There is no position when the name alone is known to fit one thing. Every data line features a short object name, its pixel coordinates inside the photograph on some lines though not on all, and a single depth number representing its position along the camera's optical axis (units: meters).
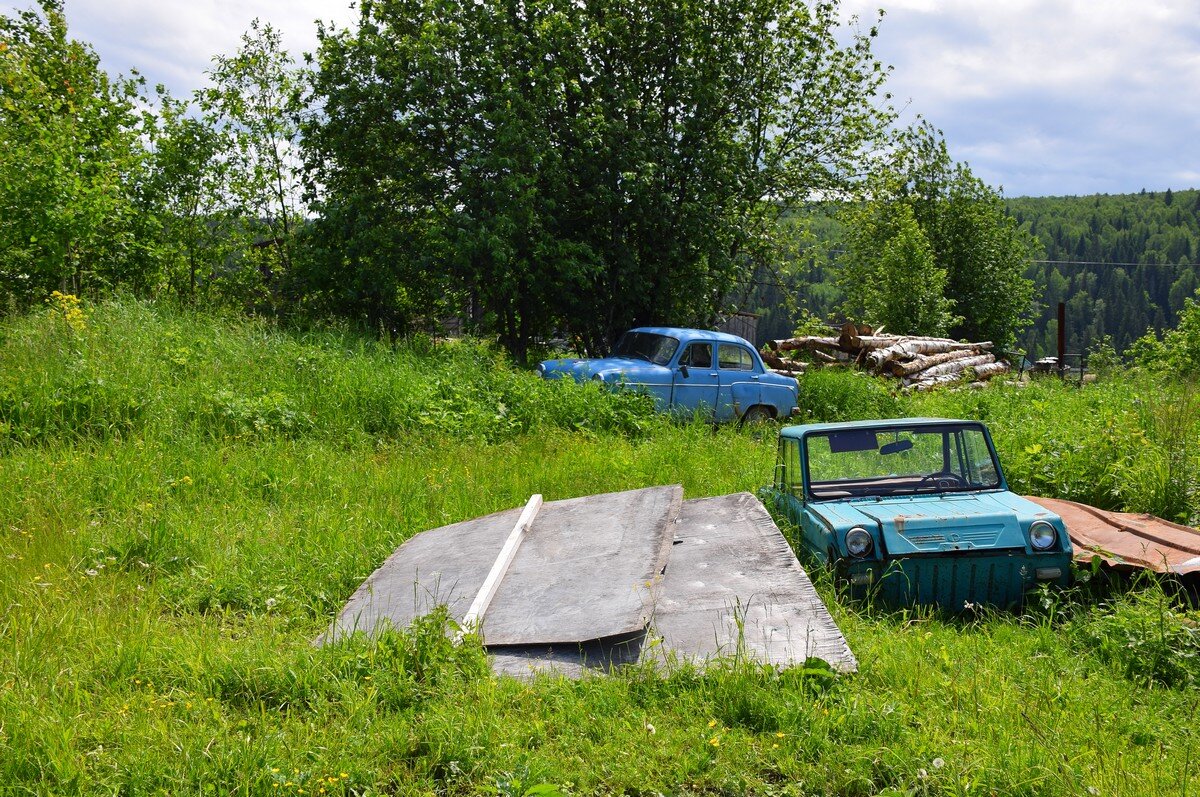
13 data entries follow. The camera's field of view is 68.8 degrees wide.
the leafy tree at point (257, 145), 15.64
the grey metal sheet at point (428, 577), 5.05
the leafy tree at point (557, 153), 15.28
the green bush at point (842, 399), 15.52
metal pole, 26.85
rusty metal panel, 5.53
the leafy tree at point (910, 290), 29.28
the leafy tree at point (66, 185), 11.73
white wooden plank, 4.82
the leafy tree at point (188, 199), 15.08
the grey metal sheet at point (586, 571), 4.75
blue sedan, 13.39
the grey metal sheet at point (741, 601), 4.45
